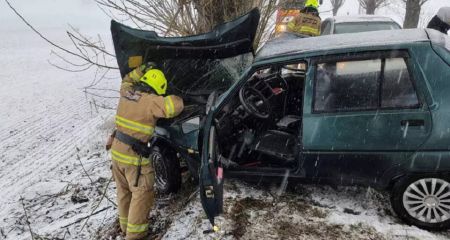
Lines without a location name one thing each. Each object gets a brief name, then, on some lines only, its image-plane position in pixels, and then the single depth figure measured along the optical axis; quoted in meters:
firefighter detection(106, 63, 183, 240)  4.02
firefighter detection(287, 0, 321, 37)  7.36
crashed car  3.50
